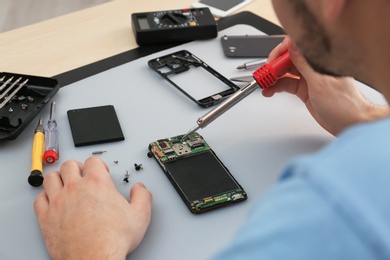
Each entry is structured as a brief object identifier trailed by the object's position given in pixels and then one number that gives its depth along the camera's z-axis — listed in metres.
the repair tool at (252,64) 1.23
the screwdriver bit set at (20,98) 1.03
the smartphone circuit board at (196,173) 0.90
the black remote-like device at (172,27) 1.31
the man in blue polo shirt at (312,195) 0.38
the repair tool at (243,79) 1.19
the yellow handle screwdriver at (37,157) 0.93
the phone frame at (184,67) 1.14
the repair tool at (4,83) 1.11
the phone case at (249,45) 1.28
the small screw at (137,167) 0.97
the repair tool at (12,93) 1.07
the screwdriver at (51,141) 0.98
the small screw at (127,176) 0.95
